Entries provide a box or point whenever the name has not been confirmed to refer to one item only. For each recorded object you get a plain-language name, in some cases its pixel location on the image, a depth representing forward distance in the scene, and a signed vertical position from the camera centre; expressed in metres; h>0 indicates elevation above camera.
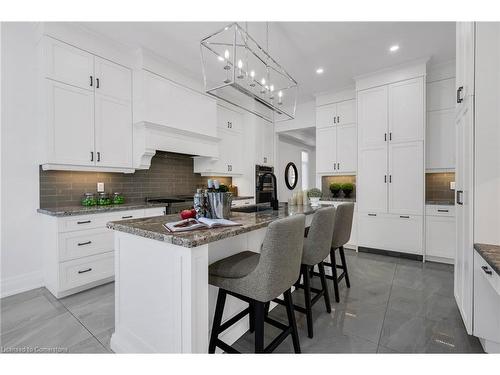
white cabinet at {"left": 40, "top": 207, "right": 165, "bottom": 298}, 2.38 -0.69
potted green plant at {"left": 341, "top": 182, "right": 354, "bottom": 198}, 4.43 -0.06
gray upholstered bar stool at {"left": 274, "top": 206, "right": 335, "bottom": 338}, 1.75 -0.45
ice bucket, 1.62 -0.13
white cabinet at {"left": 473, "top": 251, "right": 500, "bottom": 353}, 1.49 -0.79
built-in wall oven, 5.06 -0.02
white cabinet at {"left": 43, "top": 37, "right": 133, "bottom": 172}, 2.51 +0.86
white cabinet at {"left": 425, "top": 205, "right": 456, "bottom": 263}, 3.32 -0.67
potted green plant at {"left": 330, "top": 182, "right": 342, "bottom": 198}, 4.48 -0.06
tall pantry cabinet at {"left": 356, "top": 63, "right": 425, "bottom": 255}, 3.50 +0.38
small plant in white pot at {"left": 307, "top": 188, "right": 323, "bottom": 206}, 2.78 -0.12
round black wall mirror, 6.75 +0.28
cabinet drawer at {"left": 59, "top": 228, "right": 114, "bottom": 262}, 2.40 -0.60
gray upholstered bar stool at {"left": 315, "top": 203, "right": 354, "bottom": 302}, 2.29 -0.43
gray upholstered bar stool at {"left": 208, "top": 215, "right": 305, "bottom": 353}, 1.21 -0.49
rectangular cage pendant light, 2.41 +1.76
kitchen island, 1.17 -0.54
